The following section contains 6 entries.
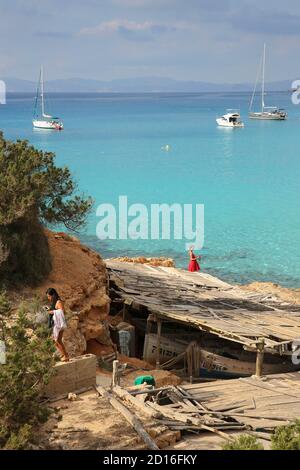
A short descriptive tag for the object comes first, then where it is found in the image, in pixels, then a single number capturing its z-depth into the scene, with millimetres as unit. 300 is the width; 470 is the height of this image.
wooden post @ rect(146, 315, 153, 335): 16436
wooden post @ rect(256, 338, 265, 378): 13391
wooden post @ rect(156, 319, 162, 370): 16016
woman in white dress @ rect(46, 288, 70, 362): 10844
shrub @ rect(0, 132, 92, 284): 13328
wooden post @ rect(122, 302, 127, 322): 17269
